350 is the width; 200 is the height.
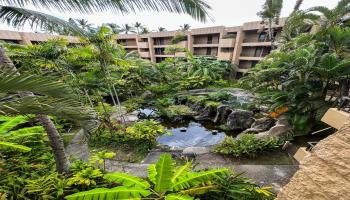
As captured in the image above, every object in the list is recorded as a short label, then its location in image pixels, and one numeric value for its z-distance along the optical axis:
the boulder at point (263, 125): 10.02
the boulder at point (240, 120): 11.56
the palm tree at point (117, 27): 37.42
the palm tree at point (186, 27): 41.38
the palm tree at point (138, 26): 45.04
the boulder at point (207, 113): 13.86
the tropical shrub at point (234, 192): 3.74
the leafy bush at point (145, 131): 8.66
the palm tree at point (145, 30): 39.52
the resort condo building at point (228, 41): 22.89
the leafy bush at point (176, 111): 13.90
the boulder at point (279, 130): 8.27
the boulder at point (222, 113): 12.92
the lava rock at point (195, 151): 7.60
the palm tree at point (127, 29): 46.46
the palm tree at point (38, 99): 2.23
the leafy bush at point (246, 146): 7.18
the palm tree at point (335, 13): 11.38
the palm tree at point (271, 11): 17.42
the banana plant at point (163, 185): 3.22
